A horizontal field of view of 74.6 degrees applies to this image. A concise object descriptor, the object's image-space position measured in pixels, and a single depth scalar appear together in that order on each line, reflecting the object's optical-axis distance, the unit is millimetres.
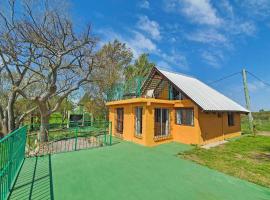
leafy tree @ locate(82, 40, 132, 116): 25566
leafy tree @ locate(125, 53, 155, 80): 29094
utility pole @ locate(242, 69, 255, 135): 18953
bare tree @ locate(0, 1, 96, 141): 13125
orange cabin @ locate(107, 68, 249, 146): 12094
